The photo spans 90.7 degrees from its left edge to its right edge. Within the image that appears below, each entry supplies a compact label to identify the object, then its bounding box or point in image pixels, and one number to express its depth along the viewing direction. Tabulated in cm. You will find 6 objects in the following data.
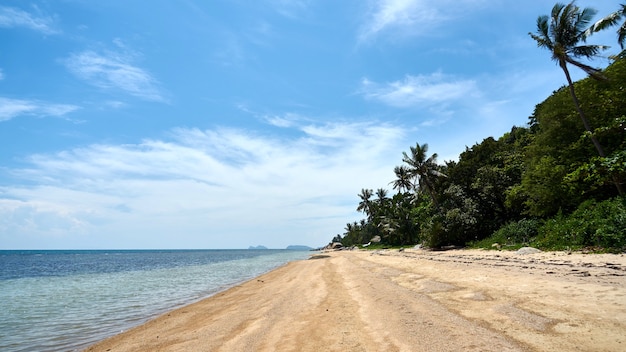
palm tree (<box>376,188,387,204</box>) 8831
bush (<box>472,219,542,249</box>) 2499
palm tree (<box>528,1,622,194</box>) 2294
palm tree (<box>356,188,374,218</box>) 9469
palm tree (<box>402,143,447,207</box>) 4669
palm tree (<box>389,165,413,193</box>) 6028
